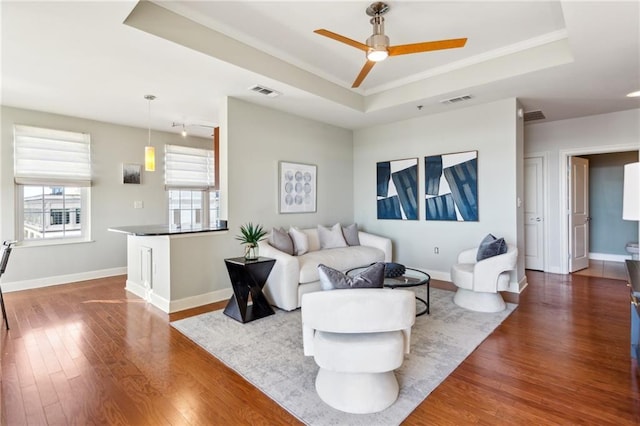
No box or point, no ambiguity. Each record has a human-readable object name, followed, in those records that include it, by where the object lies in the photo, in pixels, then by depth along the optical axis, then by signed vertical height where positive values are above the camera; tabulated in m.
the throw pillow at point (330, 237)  4.88 -0.41
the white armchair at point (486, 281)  3.55 -0.81
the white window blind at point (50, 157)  4.65 +0.85
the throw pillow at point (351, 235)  5.11 -0.39
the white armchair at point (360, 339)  1.82 -0.77
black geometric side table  3.39 -0.83
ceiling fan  2.54 +1.34
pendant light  4.21 +0.72
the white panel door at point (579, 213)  5.39 -0.06
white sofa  3.66 -0.71
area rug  1.94 -1.19
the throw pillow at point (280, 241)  4.15 -0.39
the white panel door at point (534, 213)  5.58 -0.05
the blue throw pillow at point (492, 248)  3.68 -0.45
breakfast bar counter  3.73 -0.67
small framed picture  5.66 +0.71
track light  5.62 +1.56
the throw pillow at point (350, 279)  2.02 -0.44
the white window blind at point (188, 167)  6.25 +0.90
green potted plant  3.61 -0.39
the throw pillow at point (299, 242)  4.37 -0.43
